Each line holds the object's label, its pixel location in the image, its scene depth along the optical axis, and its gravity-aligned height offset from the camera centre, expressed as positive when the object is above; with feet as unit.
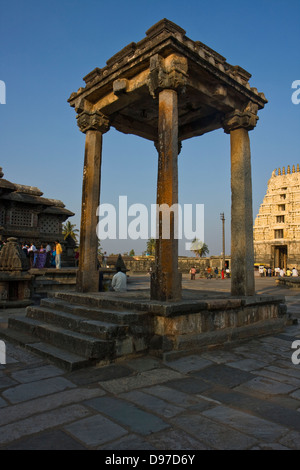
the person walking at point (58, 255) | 45.88 -0.84
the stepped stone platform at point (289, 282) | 63.38 -6.59
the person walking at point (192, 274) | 92.99 -7.08
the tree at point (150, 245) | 245.73 +4.32
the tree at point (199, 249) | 247.70 +1.20
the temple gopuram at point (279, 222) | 141.59 +13.85
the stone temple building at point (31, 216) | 73.15 +8.74
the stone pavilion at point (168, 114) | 16.15 +9.75
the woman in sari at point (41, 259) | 57.88 -1.70
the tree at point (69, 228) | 182.70 +12.94
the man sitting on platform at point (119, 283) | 23.88 -2.53
